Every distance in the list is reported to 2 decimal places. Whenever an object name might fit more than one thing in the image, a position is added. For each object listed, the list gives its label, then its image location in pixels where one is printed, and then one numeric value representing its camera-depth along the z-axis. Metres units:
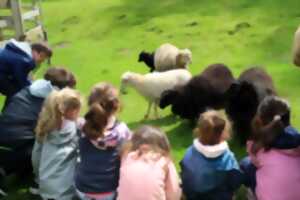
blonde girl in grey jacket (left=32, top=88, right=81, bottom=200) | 4.87
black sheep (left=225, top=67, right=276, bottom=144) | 5.68
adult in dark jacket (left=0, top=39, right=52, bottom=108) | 6.36
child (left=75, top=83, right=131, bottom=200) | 4.55
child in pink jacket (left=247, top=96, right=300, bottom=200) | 4.05
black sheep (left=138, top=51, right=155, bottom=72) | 8.45
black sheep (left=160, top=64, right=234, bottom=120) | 6.26
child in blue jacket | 4.30
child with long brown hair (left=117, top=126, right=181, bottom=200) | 4.01
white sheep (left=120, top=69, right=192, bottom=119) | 6.89
